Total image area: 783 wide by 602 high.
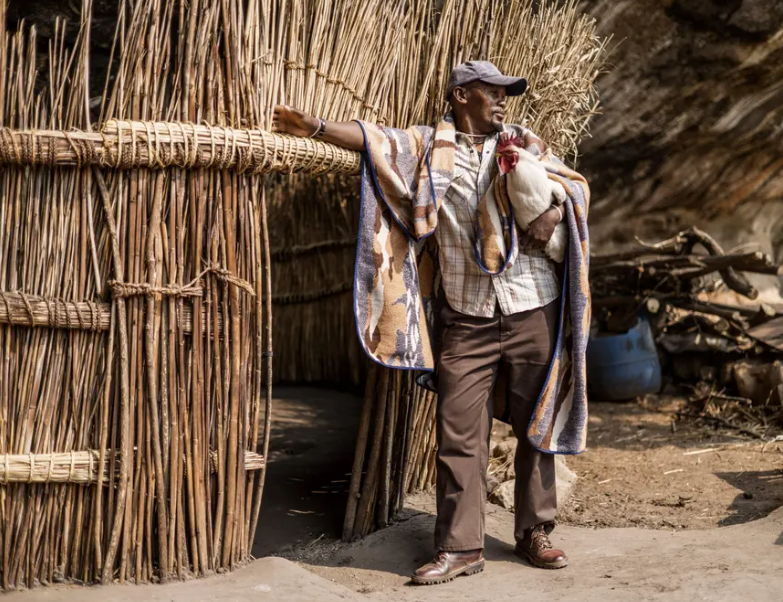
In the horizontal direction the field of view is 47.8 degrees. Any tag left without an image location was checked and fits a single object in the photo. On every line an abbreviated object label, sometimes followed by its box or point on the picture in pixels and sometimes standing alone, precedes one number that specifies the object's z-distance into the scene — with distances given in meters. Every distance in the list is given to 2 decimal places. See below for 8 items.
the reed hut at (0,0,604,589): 2.56
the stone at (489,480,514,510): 3.63
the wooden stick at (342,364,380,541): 3.39
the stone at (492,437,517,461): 4.10
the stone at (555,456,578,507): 3.91
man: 2.93
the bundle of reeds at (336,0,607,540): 3.37
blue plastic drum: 5.97
